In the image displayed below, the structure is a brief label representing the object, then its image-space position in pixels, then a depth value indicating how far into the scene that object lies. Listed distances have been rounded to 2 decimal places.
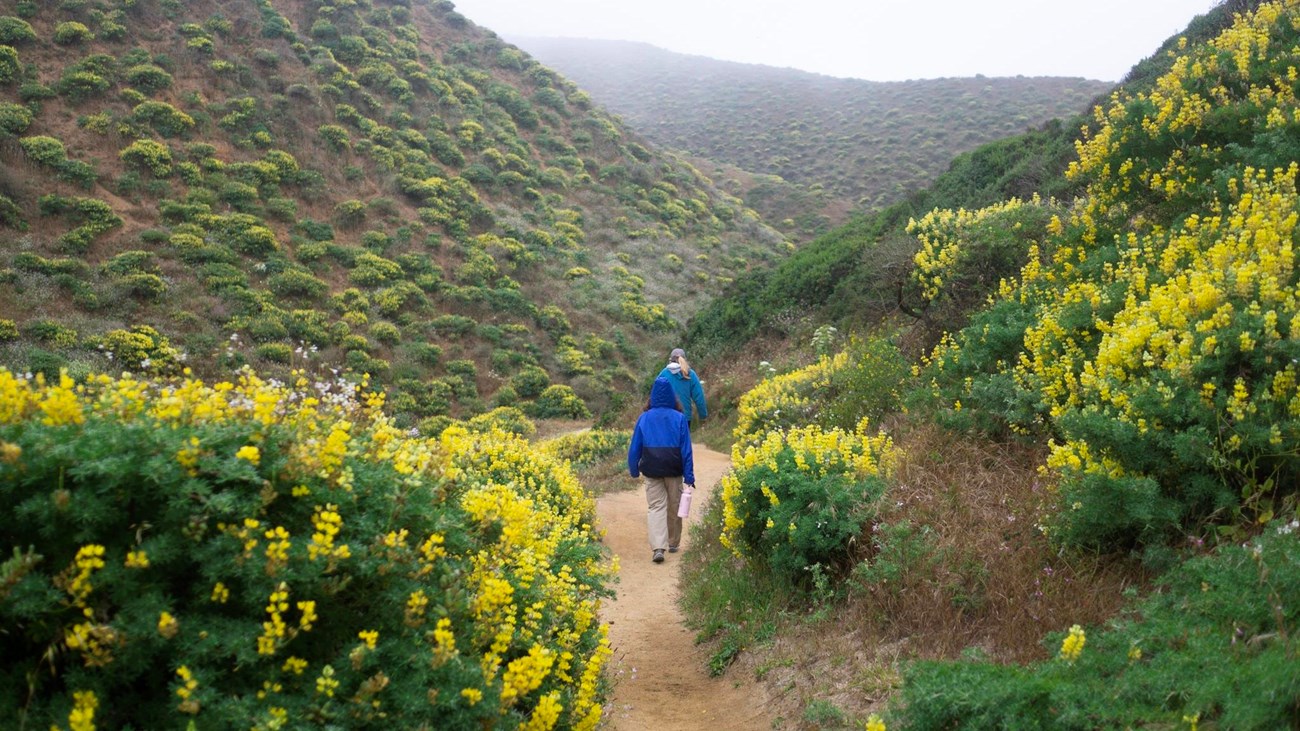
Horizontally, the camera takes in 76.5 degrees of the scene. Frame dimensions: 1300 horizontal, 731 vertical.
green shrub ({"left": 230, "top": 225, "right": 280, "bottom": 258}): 23.47
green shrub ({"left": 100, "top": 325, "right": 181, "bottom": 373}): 17.65
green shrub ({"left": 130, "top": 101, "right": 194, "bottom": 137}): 25.28
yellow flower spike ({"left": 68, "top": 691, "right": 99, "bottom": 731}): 2.26
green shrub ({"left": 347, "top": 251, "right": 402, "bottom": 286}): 25.02
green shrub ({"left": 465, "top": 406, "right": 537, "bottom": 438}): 20.34
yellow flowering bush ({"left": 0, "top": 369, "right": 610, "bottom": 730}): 2.43
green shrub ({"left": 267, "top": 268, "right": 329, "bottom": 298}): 22.70
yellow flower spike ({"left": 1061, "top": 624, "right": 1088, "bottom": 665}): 3.35
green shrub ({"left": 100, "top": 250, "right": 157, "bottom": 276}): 20.52
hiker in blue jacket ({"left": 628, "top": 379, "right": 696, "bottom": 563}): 8.12
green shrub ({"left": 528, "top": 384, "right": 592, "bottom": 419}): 23.28
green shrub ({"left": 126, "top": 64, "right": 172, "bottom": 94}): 26.19
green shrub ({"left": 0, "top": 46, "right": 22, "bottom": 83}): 23.89
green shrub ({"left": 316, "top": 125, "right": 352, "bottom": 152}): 29.31
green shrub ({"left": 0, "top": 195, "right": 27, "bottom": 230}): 20.52
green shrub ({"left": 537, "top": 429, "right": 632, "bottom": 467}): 14.96
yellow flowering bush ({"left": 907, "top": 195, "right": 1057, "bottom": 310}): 9.46
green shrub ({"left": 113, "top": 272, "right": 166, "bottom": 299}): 20.08
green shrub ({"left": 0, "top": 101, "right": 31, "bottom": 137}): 22.48
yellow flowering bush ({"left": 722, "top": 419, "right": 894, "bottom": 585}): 5.50
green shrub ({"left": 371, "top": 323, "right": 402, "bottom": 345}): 23.30
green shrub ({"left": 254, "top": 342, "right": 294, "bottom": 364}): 20.07
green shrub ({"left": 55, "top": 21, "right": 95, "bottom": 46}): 26.03
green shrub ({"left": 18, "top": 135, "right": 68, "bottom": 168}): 22.27
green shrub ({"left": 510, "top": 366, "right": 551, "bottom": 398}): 24.03
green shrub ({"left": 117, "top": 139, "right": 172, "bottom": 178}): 23.90
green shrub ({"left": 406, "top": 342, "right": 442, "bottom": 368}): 23.33
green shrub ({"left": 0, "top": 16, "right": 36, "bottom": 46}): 24.88
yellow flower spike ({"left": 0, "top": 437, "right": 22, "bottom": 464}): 2.39
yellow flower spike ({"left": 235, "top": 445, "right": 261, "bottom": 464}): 2.70
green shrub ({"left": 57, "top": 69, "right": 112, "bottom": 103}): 24.67
